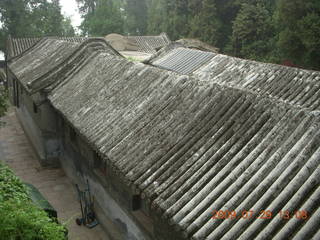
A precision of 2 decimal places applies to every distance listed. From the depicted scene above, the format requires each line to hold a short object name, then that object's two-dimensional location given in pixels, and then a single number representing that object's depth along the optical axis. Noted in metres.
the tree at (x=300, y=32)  21.45
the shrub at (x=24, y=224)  5.03
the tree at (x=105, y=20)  42.69
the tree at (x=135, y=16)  49.66
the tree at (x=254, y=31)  29.62
